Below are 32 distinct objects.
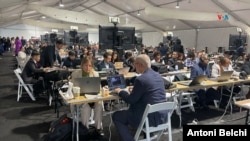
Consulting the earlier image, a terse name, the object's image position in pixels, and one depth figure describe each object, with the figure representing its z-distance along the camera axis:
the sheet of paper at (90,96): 2.42
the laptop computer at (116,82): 2.64
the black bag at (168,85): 2.85
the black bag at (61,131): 2.42
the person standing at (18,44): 11.27
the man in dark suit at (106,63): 4.32
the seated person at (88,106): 2.69
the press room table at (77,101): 2.30
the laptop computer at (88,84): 2.48
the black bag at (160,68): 4.23
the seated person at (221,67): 3.78
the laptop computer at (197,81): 3.11
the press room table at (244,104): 2.24
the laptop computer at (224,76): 3.45
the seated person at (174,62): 5.07
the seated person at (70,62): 4.88
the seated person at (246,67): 4.78
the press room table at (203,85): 2.95
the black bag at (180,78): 3.90
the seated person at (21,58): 6.02
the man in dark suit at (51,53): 4.48
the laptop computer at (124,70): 4.08
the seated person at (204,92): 3.88
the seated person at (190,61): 5.45
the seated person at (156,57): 4.93
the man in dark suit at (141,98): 2.12
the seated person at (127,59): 5.02
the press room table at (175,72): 4.29
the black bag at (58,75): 3.72
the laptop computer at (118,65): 4.50
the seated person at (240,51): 8.43
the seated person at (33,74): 4.25
